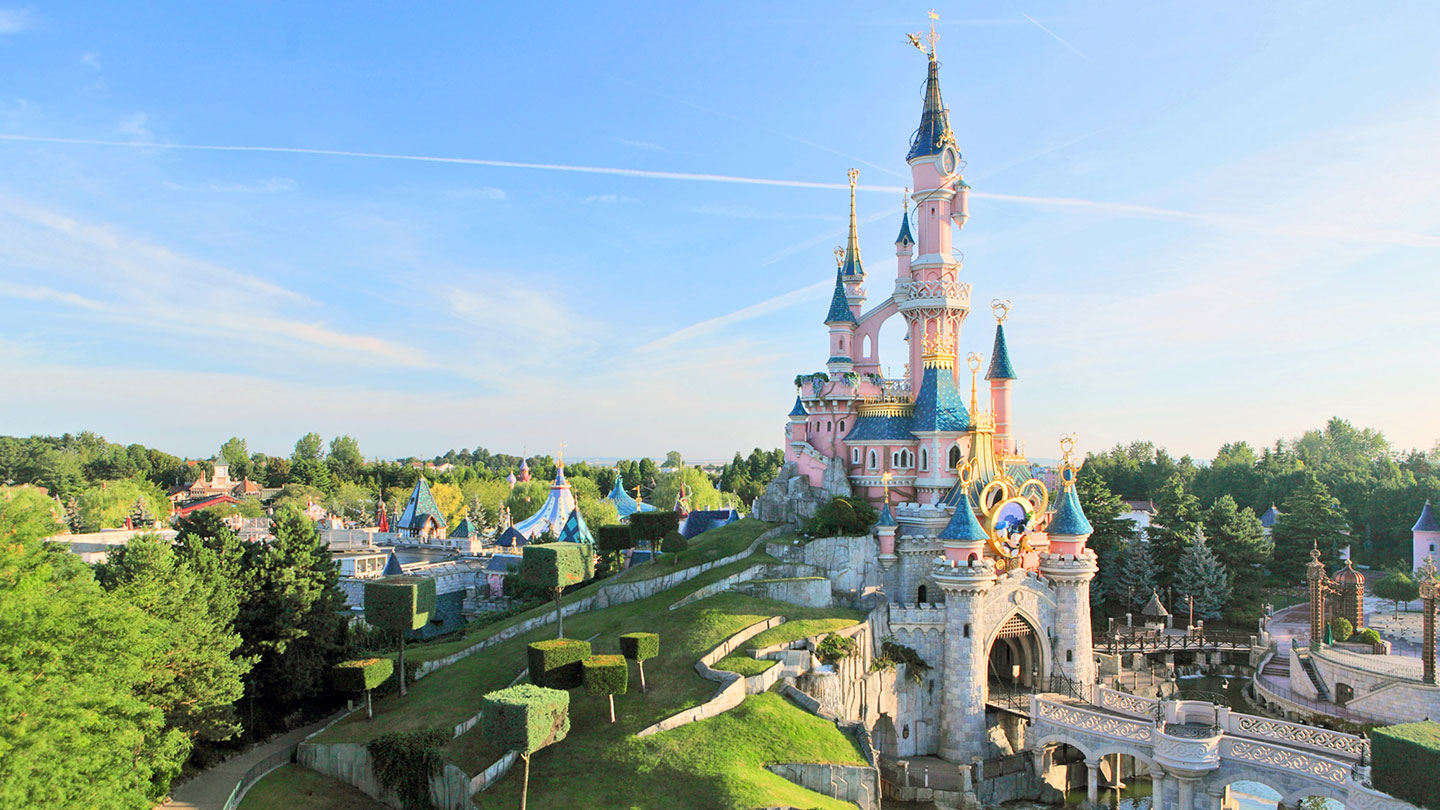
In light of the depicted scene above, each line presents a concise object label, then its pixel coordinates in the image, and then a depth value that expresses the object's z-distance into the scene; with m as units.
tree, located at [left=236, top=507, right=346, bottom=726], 33.62
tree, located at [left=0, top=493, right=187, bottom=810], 21.17
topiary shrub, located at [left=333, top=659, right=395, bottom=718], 31.80
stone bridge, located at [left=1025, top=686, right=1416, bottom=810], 27.92
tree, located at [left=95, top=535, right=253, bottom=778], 27.95
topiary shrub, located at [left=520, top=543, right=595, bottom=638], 36.44
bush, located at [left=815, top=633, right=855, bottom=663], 33.84
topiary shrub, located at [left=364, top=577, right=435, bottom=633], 34.19
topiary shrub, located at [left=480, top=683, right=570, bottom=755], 24.89
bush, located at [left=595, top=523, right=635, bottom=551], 46.38
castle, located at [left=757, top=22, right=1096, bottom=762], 37.16
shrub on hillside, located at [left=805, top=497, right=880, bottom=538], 41.81
